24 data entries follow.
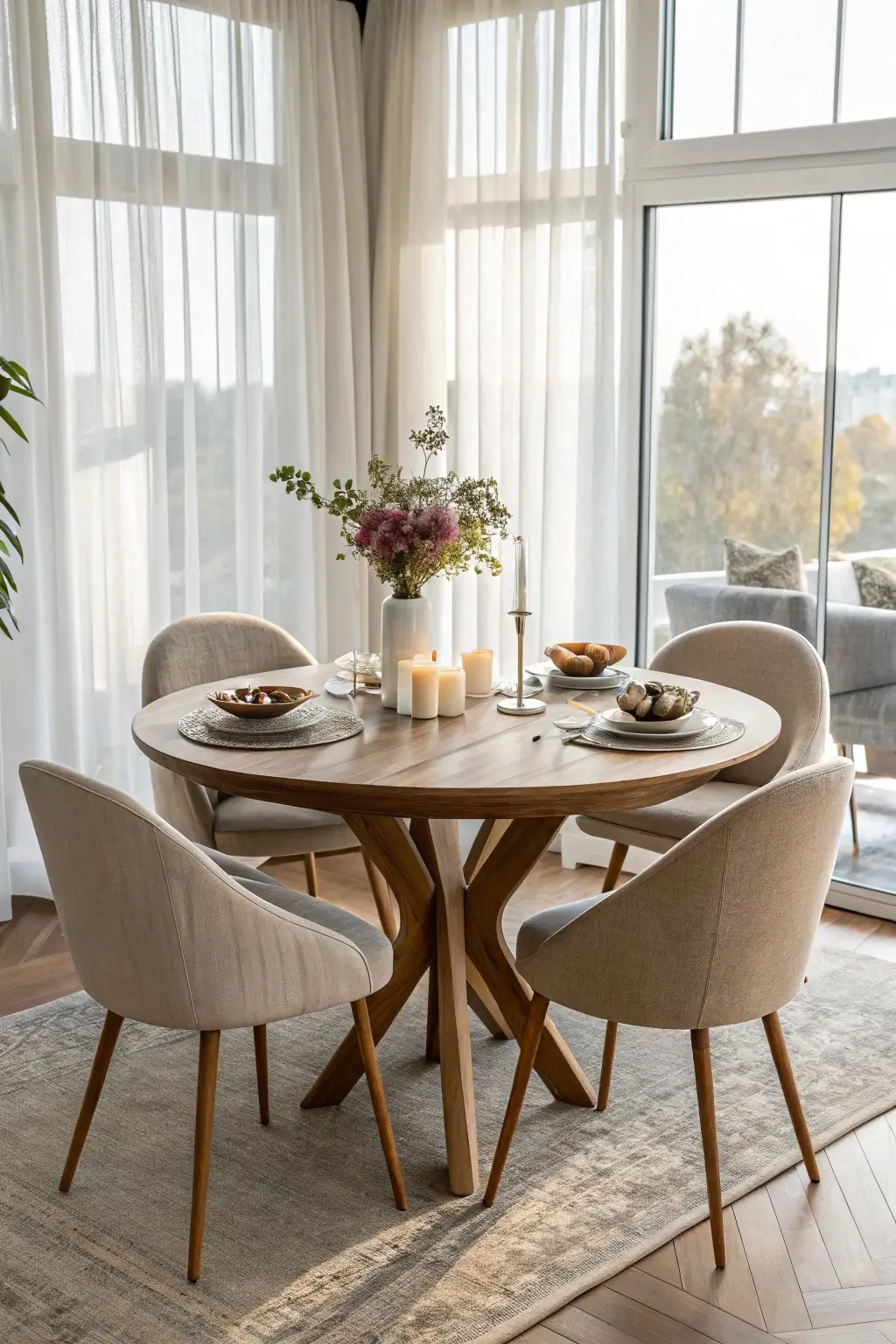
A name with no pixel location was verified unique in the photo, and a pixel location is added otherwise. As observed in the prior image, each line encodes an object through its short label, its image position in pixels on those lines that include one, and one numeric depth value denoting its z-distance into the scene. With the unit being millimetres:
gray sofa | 3900
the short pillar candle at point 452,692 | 2740
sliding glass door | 3812
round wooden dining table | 2242
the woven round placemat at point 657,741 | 2477
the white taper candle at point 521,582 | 2691
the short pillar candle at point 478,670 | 2963
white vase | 2814
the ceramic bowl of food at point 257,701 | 2592
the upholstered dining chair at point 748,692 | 3133
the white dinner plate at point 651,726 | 2527
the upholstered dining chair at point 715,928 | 2104
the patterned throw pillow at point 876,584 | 3836
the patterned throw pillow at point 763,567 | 4027
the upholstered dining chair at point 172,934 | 2100
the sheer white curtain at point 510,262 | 4145
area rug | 2186
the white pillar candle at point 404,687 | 2760
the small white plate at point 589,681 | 2980
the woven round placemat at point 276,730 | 2506
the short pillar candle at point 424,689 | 2705
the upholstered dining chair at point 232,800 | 3111
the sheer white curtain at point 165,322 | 3826
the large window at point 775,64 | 3672
